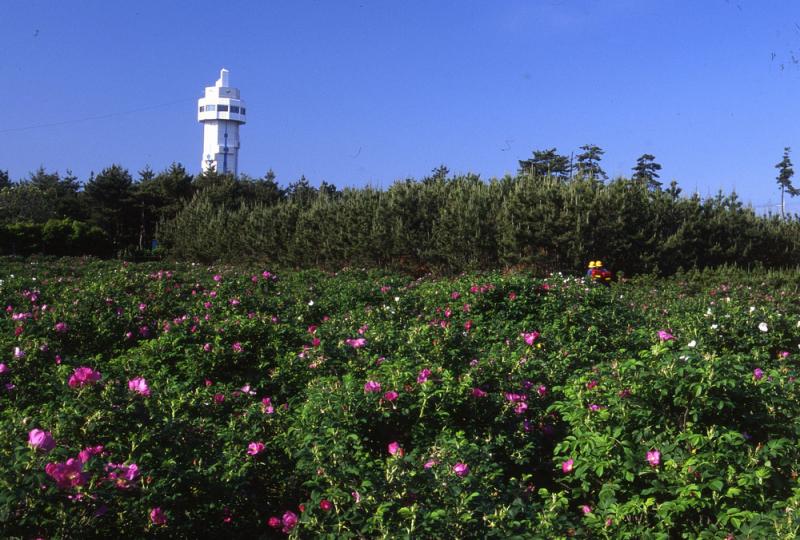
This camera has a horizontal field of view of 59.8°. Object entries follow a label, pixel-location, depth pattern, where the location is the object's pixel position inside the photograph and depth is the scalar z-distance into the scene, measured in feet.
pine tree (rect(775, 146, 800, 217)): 152.35
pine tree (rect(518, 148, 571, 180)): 154.20
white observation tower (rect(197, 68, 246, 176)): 333.42
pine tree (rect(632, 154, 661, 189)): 161.07
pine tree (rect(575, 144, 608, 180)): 159.84
